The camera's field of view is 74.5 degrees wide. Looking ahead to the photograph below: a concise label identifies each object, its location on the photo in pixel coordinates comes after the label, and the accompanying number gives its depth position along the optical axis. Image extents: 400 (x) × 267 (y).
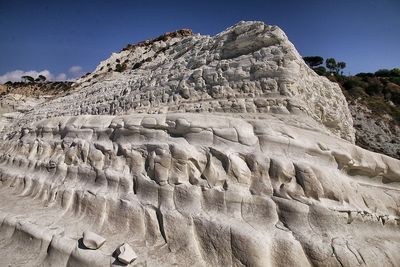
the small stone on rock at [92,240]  3.67
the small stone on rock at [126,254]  3.37
